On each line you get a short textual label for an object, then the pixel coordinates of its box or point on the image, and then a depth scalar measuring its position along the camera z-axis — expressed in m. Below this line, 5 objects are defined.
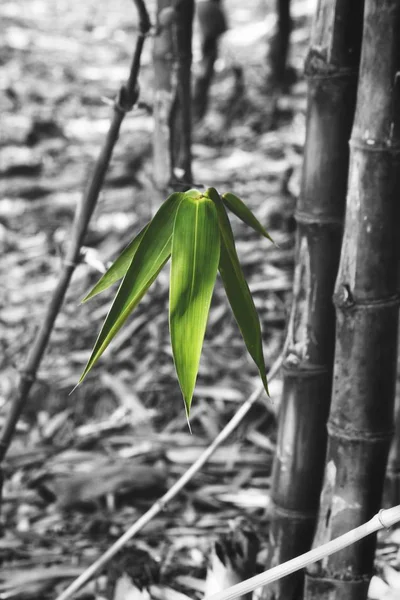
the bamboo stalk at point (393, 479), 2.97
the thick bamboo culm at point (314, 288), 2.64
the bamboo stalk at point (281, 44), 5.50
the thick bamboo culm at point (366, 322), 2.58
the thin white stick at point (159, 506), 2.78
